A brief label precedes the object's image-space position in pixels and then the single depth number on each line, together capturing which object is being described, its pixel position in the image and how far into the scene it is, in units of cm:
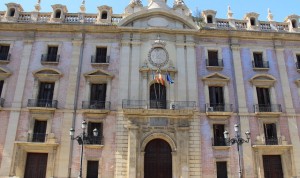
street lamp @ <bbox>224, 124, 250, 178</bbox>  1572
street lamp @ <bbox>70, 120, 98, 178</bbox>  1514
